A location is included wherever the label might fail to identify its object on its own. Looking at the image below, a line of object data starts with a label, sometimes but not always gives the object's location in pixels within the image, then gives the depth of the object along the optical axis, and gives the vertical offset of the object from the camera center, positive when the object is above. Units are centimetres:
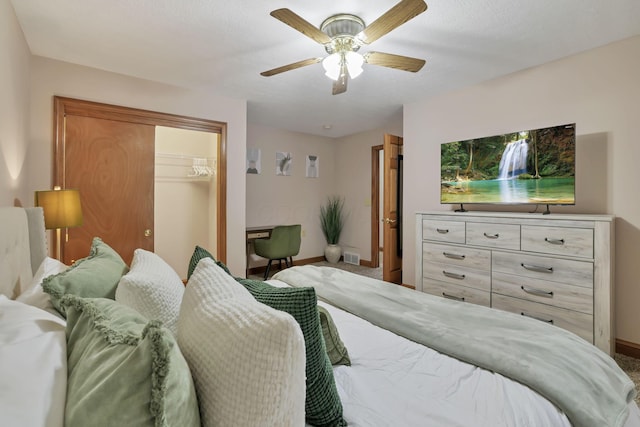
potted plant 575 -27
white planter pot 572 -78
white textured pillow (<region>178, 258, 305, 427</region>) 53 -29
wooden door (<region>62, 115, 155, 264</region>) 292 +31
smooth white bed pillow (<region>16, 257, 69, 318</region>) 101 -29
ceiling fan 183 +110
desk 451 -32
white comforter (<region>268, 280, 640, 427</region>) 87 -58
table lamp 209 +2
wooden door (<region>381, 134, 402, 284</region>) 389 -4
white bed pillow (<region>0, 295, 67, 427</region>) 46 -28
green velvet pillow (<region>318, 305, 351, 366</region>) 110 -48
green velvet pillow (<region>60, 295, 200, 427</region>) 48 -29
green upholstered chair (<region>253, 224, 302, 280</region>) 437 -47
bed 50 -31
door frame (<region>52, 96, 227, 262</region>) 277 +93
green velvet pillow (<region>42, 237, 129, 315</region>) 98 -24
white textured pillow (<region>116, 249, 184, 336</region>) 102 -28
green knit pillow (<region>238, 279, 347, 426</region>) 80 -40
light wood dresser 216 -44
